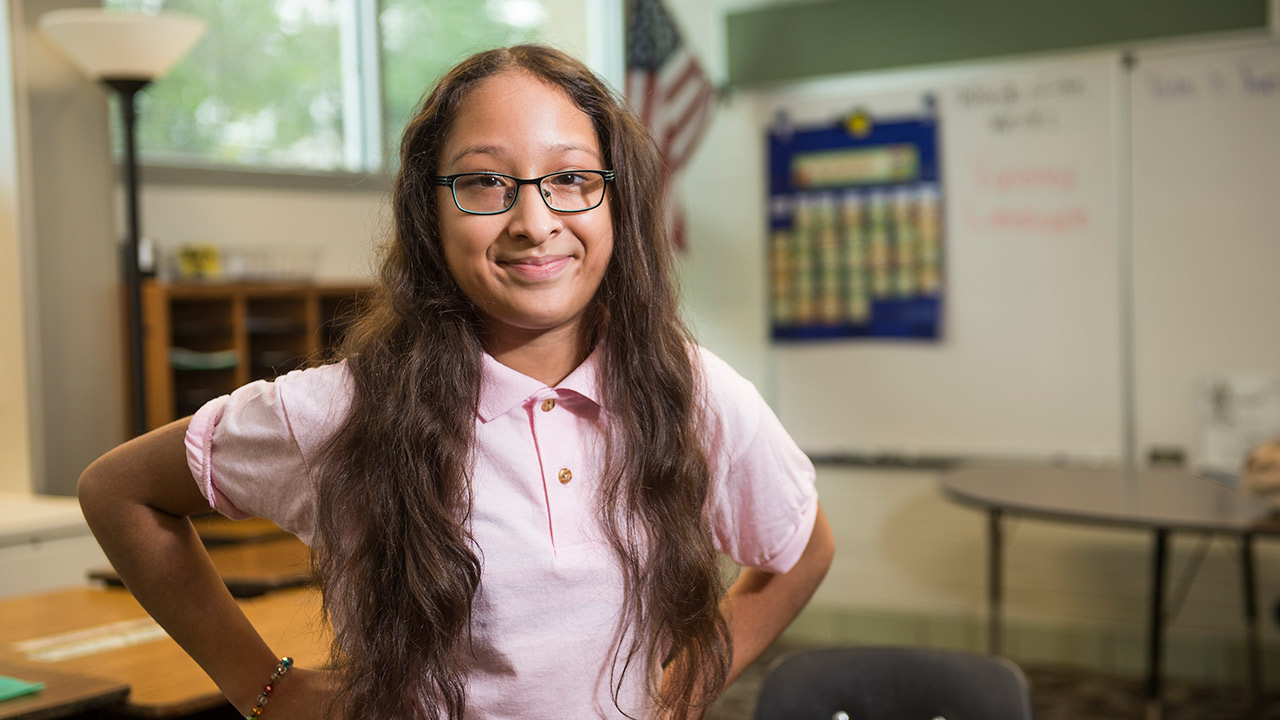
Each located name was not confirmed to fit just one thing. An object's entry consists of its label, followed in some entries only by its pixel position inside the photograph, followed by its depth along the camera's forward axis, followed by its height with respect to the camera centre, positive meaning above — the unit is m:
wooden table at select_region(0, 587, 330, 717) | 1.55 -0.52
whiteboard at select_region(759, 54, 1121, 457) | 4.16 +0.04
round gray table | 2.84 -0.58
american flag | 4.22 +0.80
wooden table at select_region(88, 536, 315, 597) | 2.05 -0.51
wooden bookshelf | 3.33 -0.08
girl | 1.01 -0.14
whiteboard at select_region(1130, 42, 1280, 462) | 3.90 +0.20
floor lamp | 2.90 +0.67
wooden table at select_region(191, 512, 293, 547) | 2.71 -0.55
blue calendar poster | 4.43 +0.25
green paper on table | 1.47 -0.48
